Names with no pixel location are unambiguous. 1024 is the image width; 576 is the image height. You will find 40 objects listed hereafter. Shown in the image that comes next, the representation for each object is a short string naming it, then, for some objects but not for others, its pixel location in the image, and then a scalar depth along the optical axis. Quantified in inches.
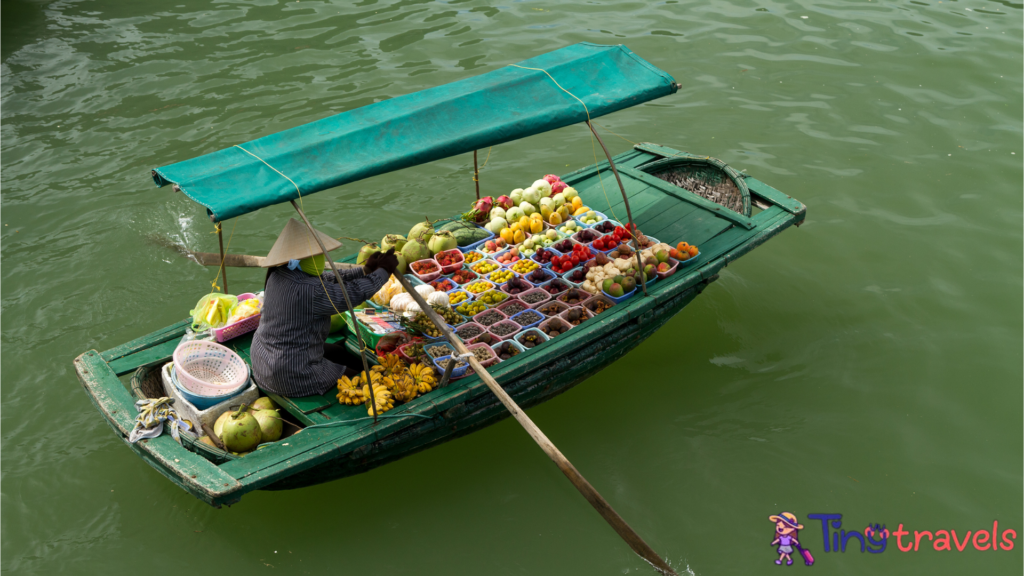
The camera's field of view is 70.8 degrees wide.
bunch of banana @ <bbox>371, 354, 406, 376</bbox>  215.8
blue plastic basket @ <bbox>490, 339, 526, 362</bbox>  226.2
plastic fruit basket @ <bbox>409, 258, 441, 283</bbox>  260.8
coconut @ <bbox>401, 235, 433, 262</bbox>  268.8
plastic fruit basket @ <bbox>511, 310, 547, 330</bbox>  240.0
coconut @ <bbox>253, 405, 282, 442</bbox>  201.8
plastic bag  230.2
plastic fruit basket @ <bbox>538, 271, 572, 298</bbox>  257.4
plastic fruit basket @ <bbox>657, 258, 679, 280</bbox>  253.4
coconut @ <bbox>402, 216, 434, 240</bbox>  277.0
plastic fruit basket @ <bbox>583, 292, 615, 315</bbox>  245.9
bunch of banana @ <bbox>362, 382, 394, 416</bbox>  201.4
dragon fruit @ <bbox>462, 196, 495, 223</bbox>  291.7
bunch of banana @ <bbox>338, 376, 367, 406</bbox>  208.8
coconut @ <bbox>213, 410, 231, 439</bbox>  199.9
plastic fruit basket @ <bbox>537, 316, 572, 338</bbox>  236.1
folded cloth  193.5
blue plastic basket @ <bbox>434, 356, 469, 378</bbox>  215.0
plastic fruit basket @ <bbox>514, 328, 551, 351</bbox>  230.7
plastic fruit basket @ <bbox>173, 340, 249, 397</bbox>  209.9
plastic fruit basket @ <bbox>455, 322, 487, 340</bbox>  236.4
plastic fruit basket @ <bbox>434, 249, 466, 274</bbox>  265.6
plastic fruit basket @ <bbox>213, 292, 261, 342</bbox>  231.6
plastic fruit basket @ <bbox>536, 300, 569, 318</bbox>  247.4
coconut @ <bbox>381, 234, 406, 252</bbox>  273.6
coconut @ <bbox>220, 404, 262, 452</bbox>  194.9
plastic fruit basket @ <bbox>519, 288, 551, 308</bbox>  248.5
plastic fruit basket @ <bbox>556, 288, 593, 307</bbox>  251.9
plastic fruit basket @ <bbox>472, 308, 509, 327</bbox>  242.1
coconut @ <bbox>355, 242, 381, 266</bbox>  256.2
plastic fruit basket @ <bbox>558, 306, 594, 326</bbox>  238.8
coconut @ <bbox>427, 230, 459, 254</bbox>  272.1
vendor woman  199.9
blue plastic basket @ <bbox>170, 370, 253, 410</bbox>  204.4
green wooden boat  185.5
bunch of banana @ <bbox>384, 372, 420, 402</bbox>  206.8
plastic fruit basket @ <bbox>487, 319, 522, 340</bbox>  231.9
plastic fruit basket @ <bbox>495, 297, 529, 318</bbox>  248.4
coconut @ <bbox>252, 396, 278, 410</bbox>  210.8
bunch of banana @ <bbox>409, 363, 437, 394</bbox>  210.4
